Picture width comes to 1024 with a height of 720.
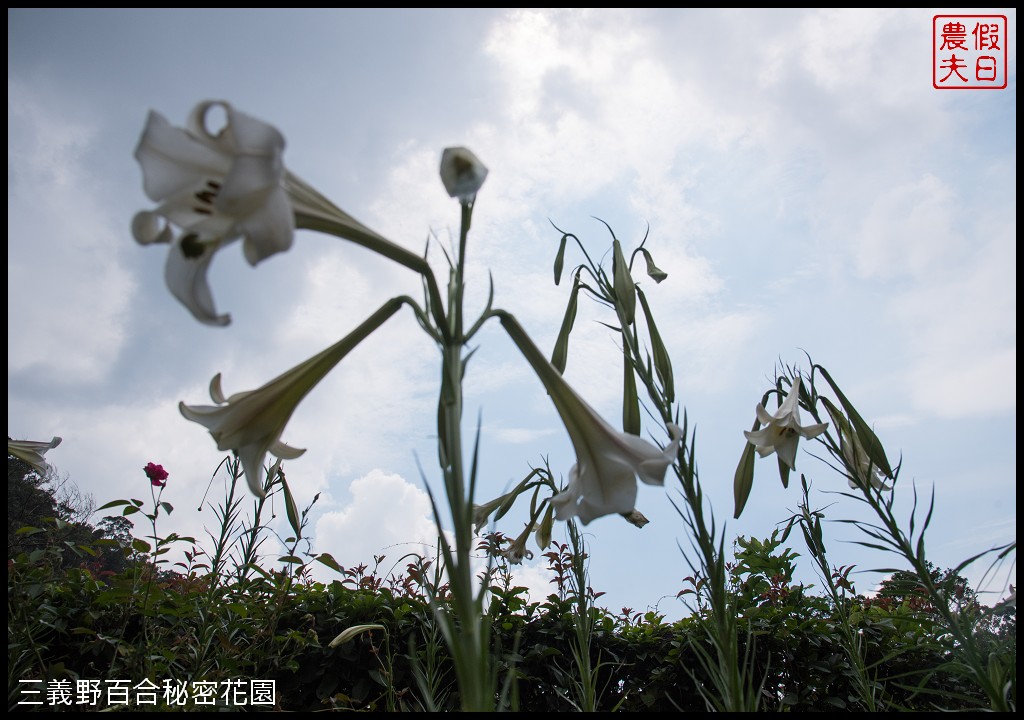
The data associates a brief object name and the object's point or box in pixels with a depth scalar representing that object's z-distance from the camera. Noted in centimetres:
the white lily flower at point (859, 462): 154
